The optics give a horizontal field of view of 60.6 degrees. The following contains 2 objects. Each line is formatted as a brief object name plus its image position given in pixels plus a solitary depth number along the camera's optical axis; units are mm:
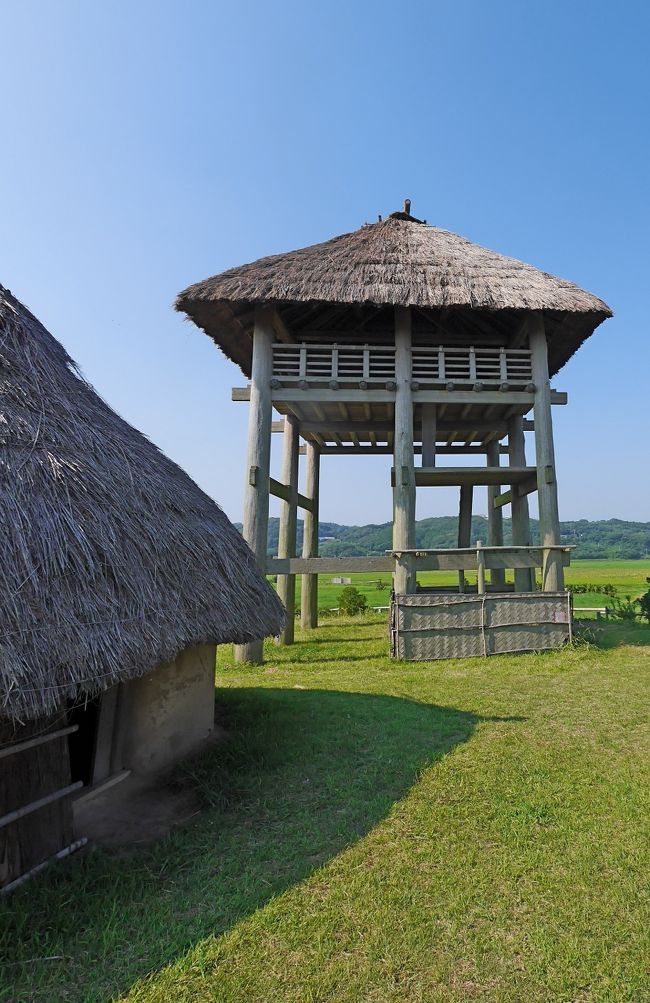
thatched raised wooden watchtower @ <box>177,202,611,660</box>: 9992
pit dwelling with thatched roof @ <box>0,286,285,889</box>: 3410
